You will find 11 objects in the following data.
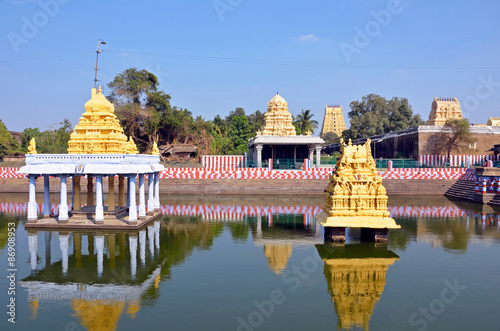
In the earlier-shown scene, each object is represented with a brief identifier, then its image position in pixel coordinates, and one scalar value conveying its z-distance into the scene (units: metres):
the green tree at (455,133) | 42.41
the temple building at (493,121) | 65.16
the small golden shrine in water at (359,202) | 15.04
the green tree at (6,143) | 52.33
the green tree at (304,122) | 59.16
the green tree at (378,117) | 61.53
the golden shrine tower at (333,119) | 112.88
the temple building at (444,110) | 53.74
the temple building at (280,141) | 37.48
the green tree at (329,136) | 95.62
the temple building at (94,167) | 17.53
